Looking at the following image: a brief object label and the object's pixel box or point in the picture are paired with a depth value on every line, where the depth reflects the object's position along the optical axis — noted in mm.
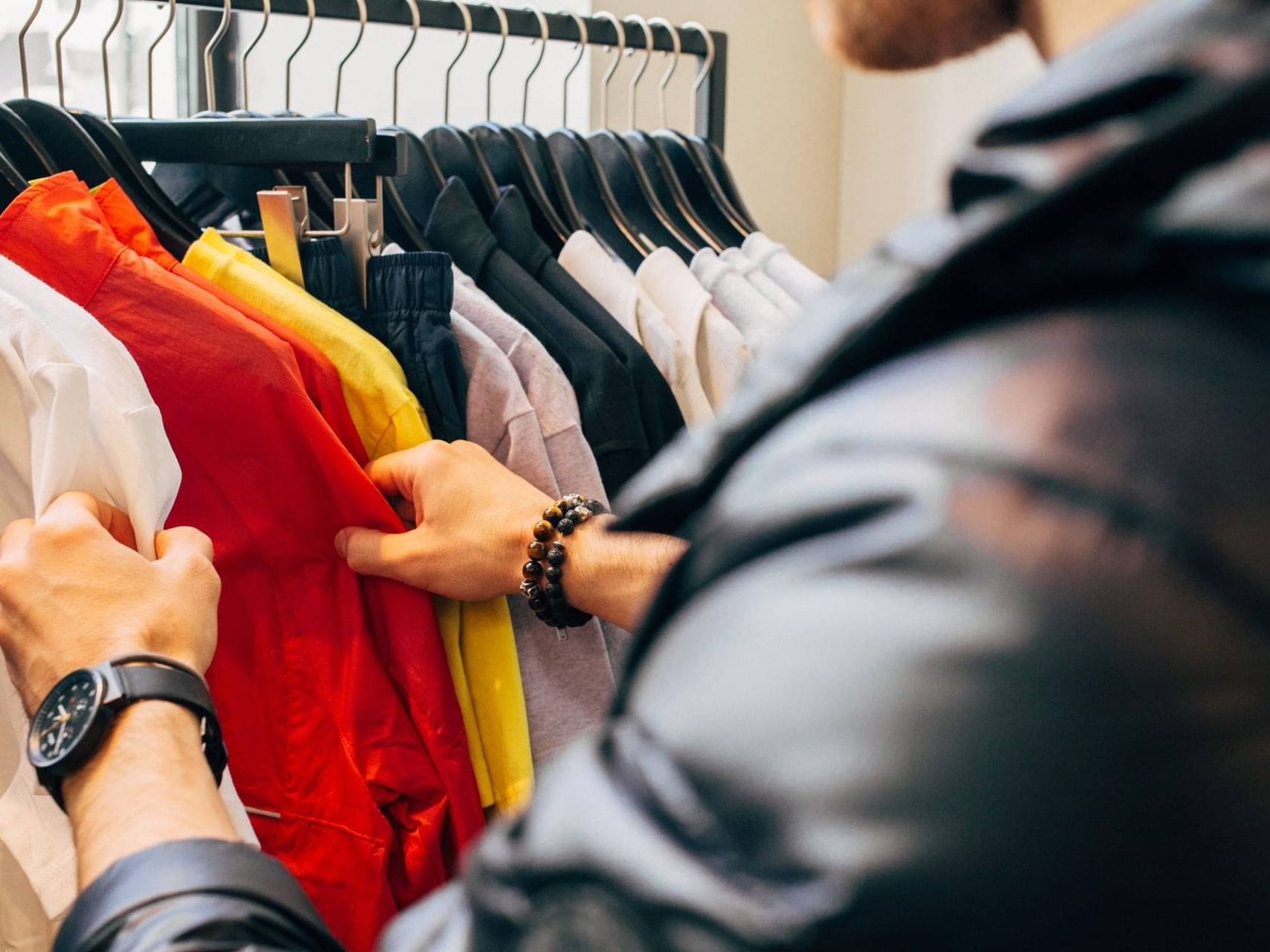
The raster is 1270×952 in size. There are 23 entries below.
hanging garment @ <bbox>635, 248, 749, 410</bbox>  1184
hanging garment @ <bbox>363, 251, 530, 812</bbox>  953
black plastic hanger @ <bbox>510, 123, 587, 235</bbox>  1247
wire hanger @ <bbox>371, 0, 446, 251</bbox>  1134
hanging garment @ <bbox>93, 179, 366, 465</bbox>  881
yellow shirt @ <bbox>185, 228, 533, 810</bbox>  914
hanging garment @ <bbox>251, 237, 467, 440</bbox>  947
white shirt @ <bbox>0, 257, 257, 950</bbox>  756
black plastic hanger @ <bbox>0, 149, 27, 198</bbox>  884
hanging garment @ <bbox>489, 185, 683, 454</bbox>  1079
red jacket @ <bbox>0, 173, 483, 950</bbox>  835
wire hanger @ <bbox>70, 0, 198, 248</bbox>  949
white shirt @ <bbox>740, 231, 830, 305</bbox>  1295
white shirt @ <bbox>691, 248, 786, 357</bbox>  1228
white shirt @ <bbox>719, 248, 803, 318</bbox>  1267
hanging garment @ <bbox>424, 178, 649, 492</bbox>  1042
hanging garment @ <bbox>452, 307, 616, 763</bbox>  974
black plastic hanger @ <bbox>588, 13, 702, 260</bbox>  1355
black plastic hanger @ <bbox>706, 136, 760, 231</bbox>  1444
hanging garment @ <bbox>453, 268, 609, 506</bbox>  1000
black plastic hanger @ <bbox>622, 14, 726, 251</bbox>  1387
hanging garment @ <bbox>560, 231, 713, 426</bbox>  1146
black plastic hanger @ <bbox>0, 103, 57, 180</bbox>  917
